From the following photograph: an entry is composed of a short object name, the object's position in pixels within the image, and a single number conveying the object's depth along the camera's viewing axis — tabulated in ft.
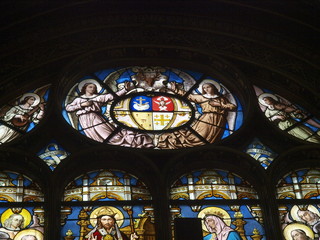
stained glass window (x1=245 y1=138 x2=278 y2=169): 43.62
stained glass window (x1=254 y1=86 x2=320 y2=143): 46.78
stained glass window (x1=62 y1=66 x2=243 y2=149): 45.39
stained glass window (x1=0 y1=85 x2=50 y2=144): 44.78
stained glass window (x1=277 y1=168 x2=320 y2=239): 40.24
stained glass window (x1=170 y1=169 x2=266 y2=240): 40.01
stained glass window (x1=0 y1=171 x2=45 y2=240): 39.01
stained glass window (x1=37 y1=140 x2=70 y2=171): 42.45
